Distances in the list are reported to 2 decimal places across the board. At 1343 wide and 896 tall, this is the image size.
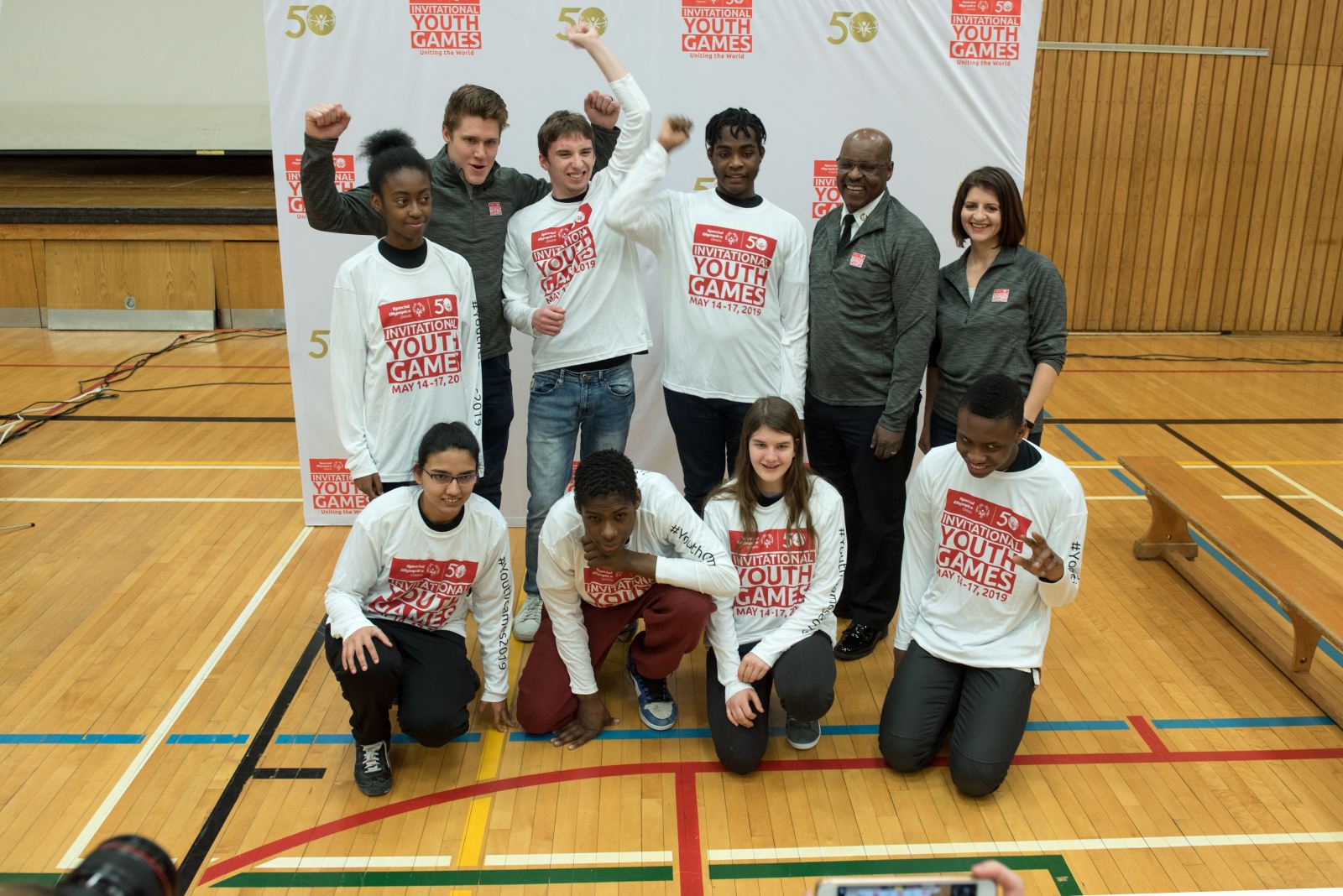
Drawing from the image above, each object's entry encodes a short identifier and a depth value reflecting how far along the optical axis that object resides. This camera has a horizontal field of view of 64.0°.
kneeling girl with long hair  3.36
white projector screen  9.84
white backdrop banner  4.71
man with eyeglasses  3.66
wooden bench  3.82
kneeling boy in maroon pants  3.29
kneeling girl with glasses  3.19
